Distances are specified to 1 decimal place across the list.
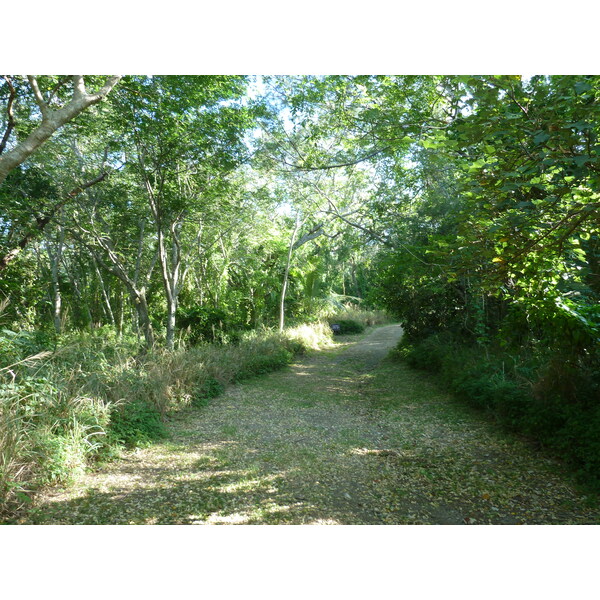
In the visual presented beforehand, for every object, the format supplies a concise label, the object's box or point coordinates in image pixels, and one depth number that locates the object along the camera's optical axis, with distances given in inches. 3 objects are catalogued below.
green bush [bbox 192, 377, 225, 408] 215.0
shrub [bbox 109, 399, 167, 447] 149.1
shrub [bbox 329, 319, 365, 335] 594.6
